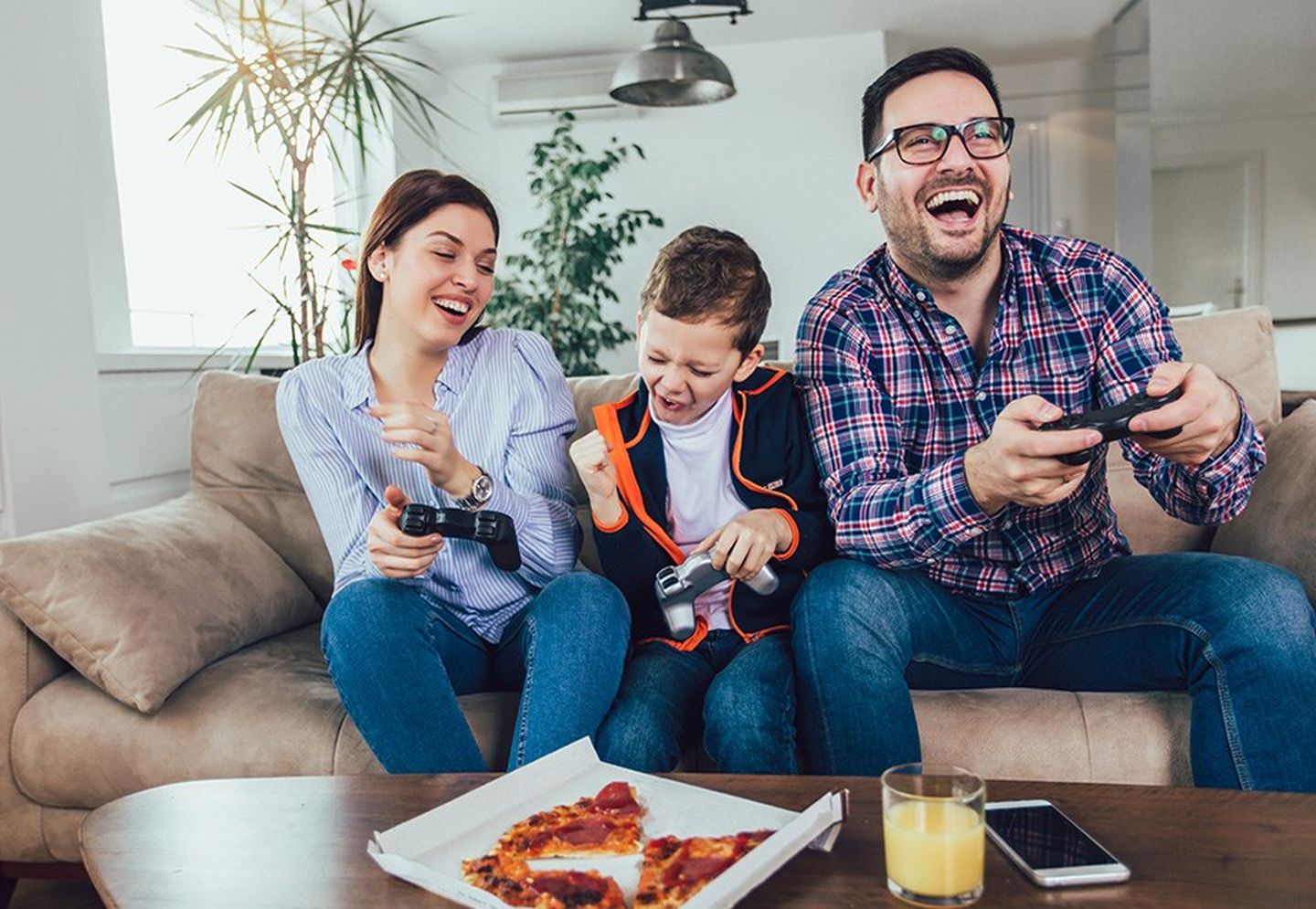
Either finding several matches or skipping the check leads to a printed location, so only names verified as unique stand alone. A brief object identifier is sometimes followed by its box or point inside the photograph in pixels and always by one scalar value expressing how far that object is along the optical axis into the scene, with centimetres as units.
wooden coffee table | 75
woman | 129
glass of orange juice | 72
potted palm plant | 254
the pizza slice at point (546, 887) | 74
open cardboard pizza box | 75
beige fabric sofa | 138
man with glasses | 124
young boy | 136
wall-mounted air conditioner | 526
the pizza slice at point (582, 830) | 82
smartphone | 75
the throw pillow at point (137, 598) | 152
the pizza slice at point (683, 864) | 73
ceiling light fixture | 335
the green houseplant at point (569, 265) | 476
